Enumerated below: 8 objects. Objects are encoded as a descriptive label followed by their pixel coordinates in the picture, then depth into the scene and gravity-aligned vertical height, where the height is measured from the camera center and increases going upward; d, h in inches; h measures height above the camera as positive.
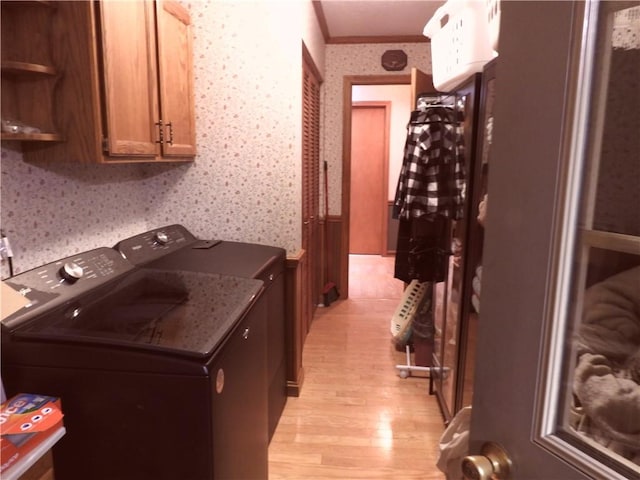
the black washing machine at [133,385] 45.3 -22.2
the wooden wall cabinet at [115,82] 56.7 +11.8
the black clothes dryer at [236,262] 79.2 -17.0
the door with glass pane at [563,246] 23.4 -4.4
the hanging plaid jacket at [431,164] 92.6 +1.0
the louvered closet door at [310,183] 123.6 -4.4
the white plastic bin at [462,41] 72.6 +21.6
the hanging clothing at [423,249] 98.7 -18.0
